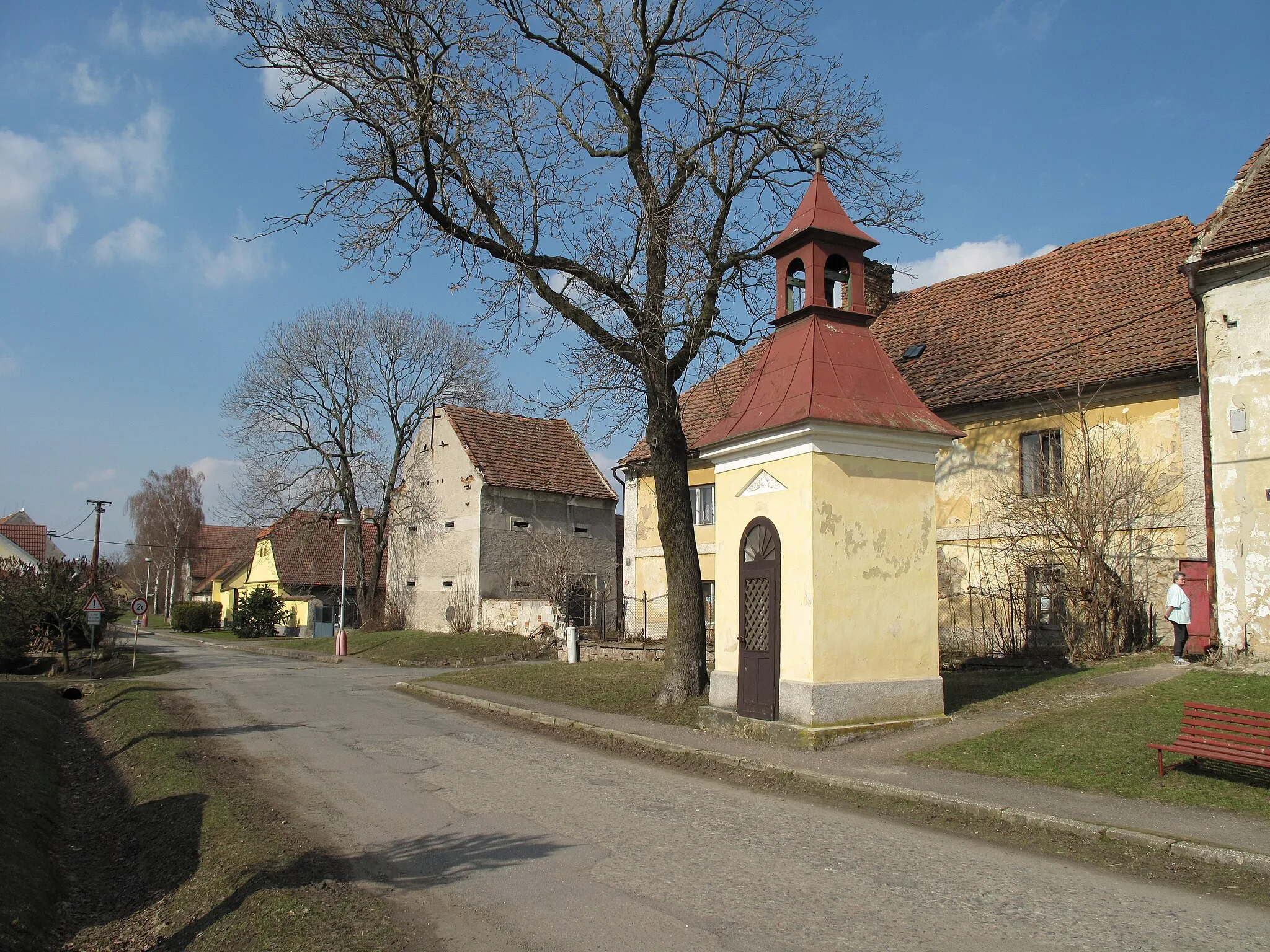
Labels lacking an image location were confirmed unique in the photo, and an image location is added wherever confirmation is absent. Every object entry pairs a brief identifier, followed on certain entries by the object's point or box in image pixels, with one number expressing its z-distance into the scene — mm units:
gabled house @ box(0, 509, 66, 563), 64688
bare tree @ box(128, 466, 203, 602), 76312
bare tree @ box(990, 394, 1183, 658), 15352
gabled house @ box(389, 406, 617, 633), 31734
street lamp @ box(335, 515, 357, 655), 30562
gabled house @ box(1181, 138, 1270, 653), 13227
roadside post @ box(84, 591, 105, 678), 23812
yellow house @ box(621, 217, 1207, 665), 16125
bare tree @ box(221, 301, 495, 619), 39656
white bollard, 23094
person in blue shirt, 14086
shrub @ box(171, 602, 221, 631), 54781
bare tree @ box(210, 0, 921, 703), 13422
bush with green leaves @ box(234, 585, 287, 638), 44688
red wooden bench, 7625
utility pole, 49688
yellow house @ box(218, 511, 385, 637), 45781
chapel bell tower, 11195
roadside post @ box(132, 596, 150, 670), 25305
